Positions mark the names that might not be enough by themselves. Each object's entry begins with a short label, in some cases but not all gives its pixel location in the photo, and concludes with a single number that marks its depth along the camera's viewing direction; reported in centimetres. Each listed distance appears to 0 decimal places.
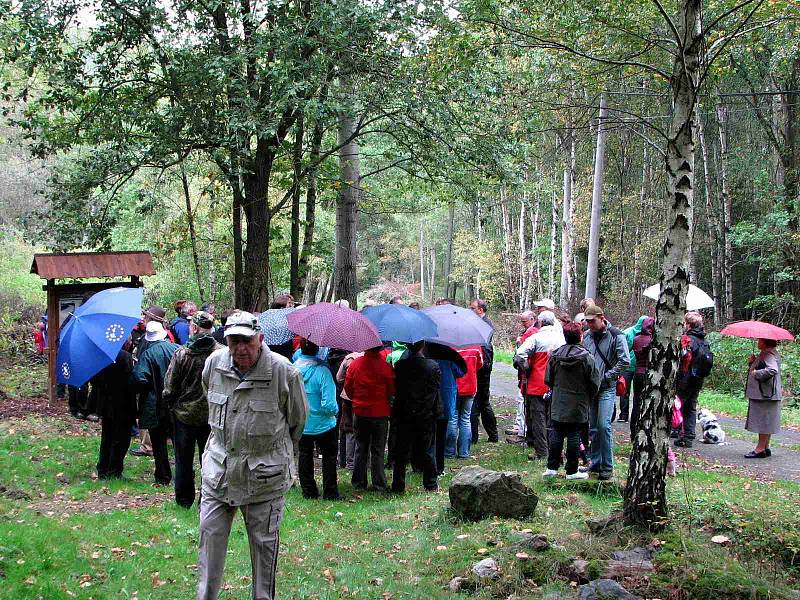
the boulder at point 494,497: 720
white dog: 1219
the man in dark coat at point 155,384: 880
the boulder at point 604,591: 491
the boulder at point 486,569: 566
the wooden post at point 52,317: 1333
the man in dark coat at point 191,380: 741
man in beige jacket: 452
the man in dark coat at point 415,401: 859
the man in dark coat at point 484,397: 1150
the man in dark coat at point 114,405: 894
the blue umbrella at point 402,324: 831
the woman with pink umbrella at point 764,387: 1059
